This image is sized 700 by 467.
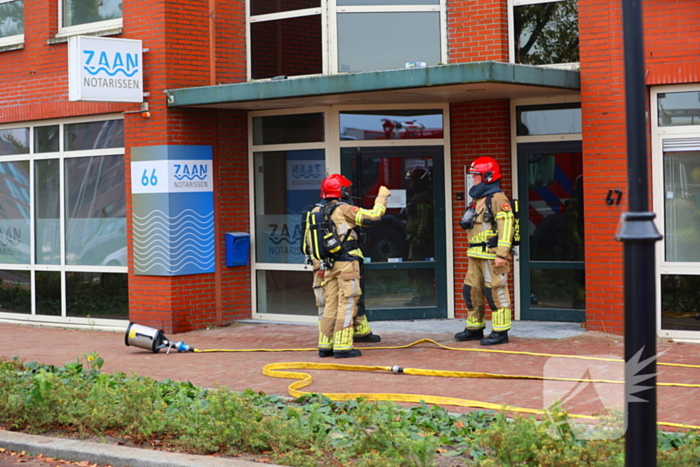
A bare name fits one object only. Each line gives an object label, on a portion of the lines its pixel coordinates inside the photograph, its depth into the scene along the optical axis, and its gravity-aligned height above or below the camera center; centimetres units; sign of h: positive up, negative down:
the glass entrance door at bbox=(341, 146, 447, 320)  1239 -6
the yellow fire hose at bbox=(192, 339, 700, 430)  726 -140
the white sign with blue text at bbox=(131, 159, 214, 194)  1238 +76
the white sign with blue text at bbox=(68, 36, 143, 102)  1133 +210
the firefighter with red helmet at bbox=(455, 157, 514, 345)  990 -21
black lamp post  406 -25
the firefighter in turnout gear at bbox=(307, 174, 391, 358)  977 -52
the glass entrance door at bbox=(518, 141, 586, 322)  1165 -10
